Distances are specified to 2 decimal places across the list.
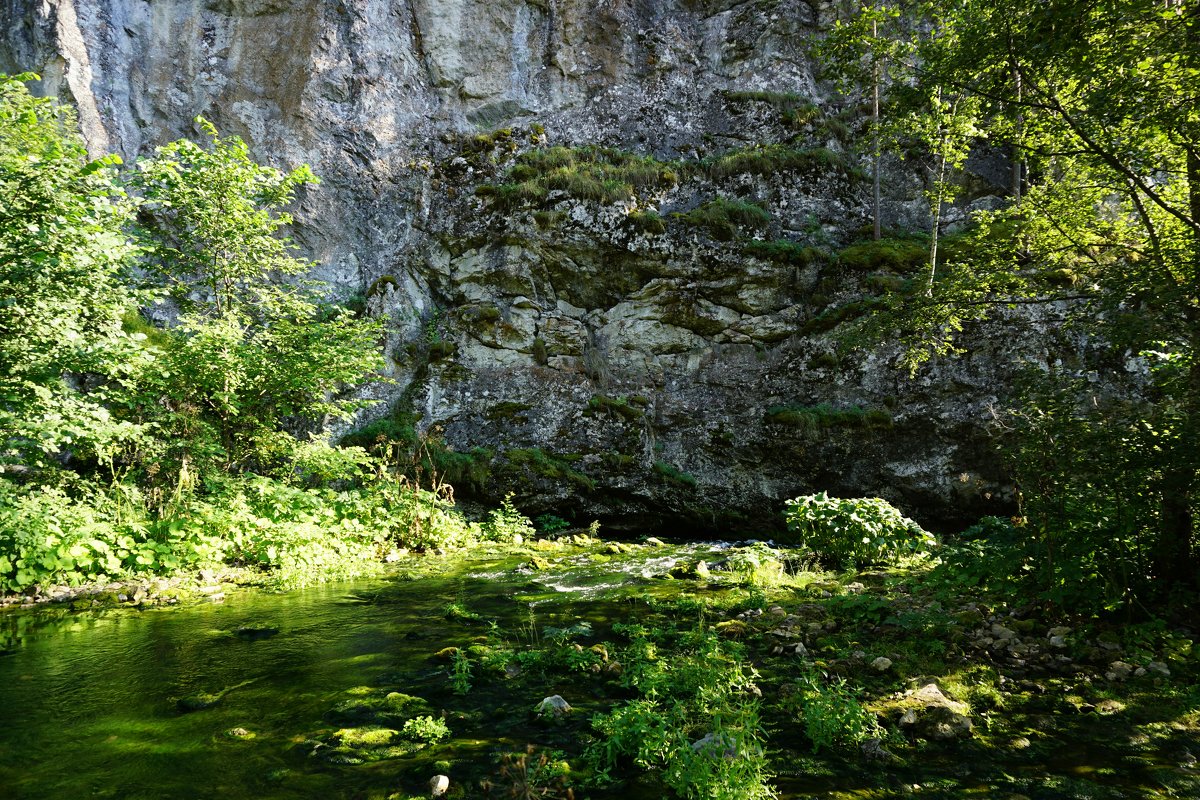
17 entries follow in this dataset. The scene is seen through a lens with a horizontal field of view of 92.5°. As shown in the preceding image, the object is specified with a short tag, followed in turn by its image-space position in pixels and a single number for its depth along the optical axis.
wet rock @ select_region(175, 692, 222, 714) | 4.04
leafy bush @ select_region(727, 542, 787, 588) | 8.04
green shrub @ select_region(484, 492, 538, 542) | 13.41
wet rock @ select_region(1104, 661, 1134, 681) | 4.15
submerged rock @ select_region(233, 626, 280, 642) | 5.75
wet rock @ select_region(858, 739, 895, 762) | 3.22
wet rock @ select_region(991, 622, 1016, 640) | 4.94
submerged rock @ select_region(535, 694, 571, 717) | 3.84
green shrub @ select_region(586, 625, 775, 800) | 2.77
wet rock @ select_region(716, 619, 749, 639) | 5.55
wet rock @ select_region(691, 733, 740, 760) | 2.88
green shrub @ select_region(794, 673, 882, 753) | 3.37
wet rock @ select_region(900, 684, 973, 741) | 3.45
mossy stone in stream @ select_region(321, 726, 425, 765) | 3.34
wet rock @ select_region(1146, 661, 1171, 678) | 4.16
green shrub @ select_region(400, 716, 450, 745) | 3.57
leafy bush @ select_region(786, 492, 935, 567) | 8.83
